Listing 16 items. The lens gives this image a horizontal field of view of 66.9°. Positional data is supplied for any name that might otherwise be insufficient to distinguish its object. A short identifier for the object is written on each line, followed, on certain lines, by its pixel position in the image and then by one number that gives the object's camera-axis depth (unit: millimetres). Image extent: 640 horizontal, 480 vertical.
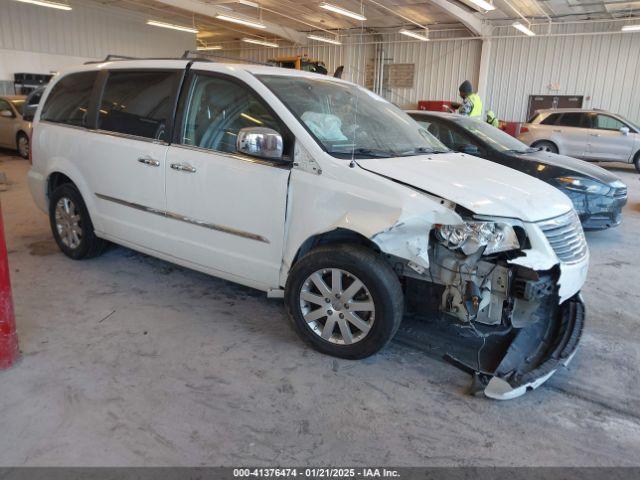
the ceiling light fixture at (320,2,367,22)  14352
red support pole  2641
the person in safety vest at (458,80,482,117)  7930
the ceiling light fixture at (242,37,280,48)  22475
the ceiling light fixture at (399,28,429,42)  17242
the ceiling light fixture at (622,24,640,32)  13844
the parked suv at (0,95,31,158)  11031
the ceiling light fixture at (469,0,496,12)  11602
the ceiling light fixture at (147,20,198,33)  17498
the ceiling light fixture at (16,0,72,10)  15135
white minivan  2693
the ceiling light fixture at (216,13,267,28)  16391
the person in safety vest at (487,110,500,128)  9680
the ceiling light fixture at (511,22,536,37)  14184
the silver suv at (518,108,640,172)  12469
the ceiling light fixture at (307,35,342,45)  20172
